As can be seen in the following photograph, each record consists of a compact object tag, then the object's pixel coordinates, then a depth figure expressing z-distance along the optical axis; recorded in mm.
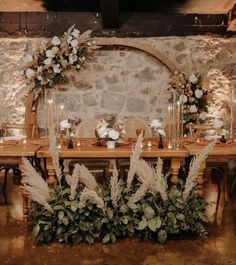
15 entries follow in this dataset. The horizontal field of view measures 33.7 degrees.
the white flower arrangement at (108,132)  3348
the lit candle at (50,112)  3382
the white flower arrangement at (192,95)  5012
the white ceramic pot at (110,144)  3344
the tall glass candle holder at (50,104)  3381
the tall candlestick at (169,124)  3459
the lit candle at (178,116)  3385
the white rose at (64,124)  3430
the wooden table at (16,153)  3162
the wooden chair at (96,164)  3991
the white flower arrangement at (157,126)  3443
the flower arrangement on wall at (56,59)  5066
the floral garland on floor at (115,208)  2885
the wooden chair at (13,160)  3477
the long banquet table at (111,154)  3164
